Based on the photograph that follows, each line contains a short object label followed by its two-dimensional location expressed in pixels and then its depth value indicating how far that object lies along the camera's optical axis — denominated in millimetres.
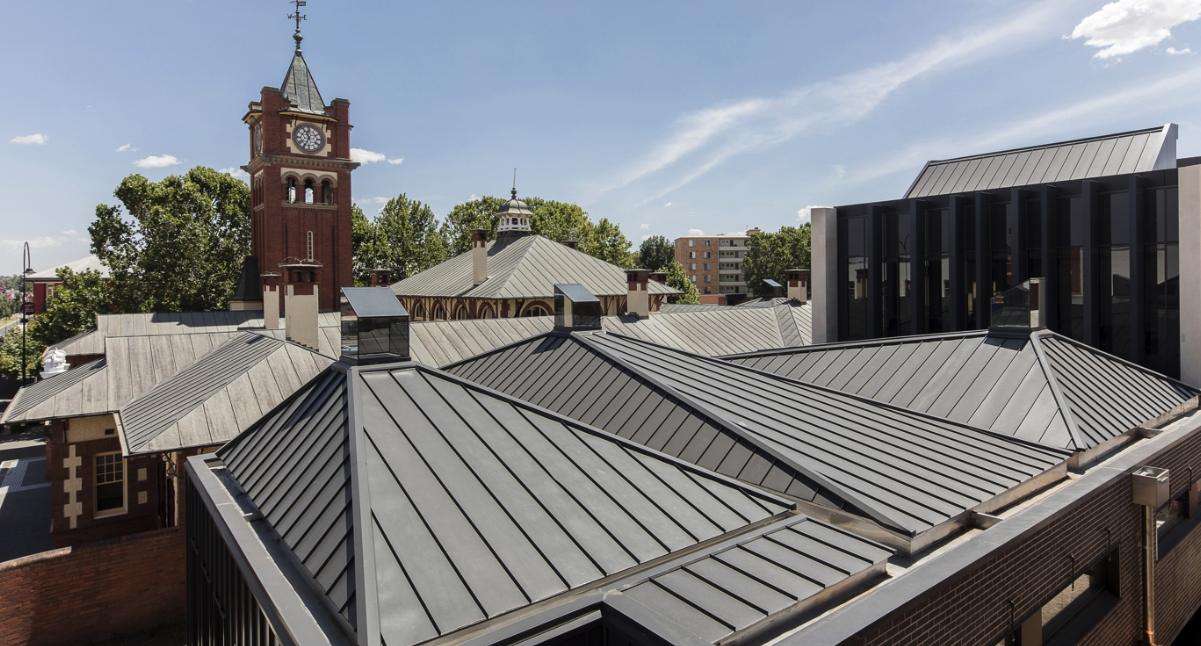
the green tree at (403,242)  51312
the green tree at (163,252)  39156
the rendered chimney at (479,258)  29781
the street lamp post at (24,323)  32344
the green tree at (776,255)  67062
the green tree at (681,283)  58000
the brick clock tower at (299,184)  33375
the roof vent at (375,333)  7707
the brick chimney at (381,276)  29484
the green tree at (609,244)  54281
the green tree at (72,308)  35688
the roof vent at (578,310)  12500
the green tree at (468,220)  55562
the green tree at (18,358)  35219
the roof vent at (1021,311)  12023
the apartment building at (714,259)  102250
